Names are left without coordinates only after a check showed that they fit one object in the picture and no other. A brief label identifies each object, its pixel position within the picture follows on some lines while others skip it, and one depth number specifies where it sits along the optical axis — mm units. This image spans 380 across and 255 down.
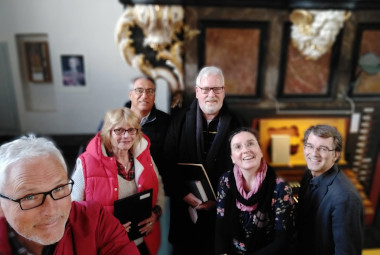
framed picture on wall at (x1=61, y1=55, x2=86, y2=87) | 4906
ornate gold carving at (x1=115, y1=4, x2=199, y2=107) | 2918
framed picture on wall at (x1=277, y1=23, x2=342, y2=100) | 3346
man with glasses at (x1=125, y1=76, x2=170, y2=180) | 1644
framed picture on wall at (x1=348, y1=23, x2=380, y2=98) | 3312
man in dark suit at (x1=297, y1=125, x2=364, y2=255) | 1259
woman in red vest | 1541
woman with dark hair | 1368
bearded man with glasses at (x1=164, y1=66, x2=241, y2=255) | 1612
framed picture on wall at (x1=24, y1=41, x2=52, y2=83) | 4883
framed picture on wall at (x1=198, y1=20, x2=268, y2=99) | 3168
